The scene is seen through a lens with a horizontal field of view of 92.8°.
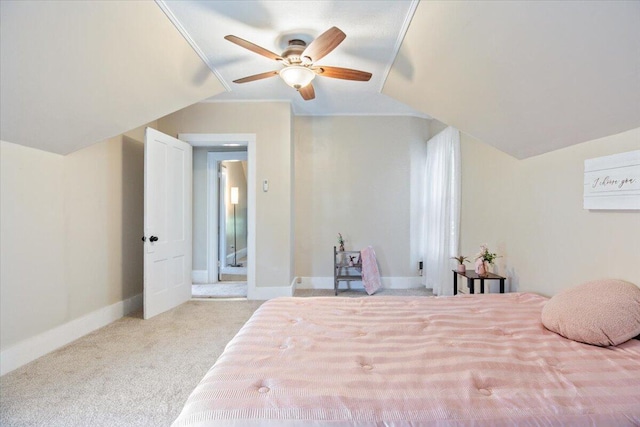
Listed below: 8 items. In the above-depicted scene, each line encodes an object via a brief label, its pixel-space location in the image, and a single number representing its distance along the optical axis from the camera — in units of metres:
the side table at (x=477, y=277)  2.58
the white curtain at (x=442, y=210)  3.64
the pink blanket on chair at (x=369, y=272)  4.28
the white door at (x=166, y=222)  3.30
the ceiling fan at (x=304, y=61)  2.00
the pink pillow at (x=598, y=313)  1.36
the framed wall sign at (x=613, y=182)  1.61
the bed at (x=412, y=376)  0.92
